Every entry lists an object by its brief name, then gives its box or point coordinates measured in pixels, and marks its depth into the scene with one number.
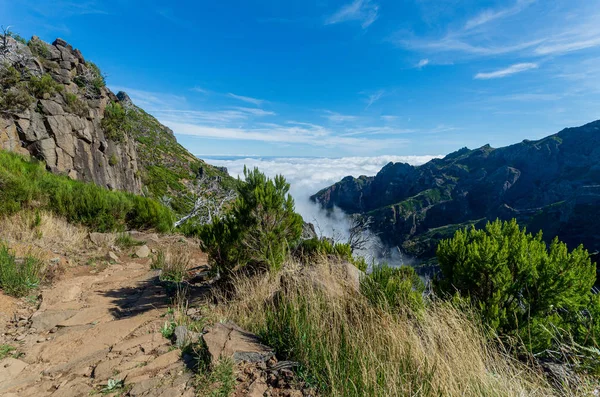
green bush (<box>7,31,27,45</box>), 16.64
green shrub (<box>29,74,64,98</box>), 15.95
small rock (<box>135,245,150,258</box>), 8.52
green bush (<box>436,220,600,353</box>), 4.27
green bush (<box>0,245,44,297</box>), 4.83
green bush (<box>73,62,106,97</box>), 20.56
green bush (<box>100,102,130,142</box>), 21.11
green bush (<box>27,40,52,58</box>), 18.81
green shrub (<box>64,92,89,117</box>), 17.58
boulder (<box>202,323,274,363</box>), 2.77
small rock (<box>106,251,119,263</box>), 7.62
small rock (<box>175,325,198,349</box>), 3.22
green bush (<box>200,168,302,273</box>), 5.83
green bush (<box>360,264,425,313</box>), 3.75
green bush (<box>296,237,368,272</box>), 6.48
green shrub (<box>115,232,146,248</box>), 8.77
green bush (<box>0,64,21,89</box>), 14.37
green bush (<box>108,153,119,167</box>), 20.65
